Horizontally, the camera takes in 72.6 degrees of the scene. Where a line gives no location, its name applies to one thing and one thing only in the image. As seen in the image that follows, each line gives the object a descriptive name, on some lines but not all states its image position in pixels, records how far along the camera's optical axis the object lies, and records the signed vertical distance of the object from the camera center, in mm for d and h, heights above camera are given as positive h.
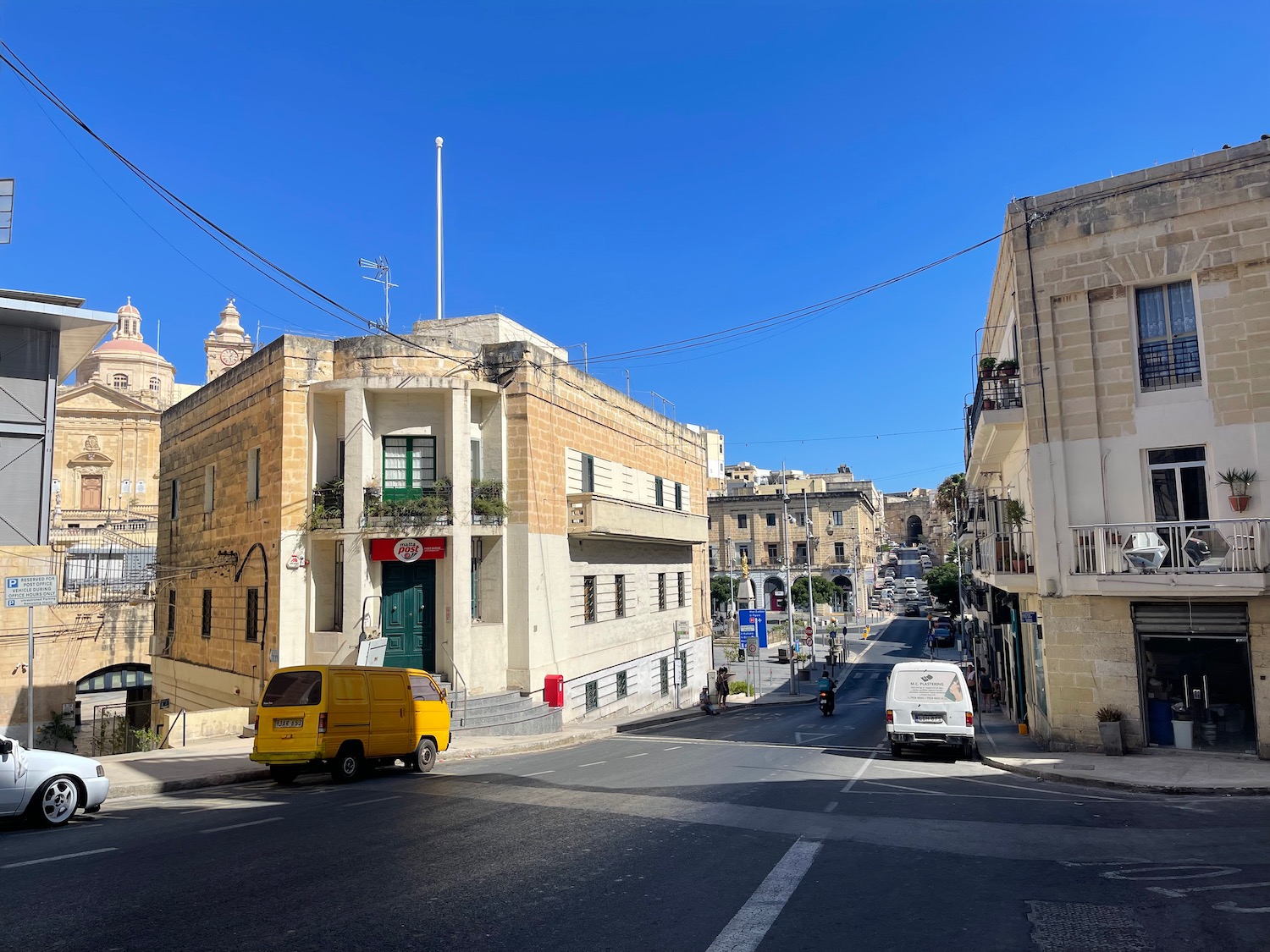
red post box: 22484 -2877
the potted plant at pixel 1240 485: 14922 +1317
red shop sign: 21438 +842
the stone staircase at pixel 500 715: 20484 -3276
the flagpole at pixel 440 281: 27688 +9743
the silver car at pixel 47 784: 9469 -2168
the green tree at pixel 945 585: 71019 -1291
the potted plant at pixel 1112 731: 15453 -2961
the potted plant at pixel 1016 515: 18297 +1124
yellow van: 13359 -2188
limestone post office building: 21672 +1770
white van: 16766 -2764
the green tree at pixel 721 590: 81375 -1397
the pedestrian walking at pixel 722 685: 32375 -4112
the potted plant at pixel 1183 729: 15258 -2912
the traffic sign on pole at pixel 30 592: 13125 +19
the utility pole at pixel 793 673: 41159 -4825
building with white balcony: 15000 +2228
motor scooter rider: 28844 -3750
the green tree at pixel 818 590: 79938 -1635
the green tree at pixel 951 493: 41594 +3888
